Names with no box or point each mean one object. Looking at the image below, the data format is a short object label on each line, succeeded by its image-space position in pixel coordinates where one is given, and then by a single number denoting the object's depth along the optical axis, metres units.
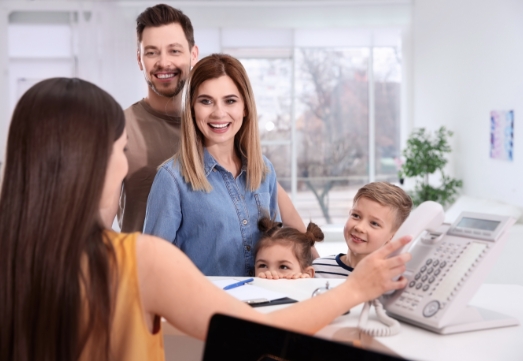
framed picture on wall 4.91
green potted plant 6.14
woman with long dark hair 1.04
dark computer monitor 0.83
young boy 2.36
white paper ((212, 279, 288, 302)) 1.61
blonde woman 2.27
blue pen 1.75
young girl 2.28
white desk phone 1.34
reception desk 1.24
